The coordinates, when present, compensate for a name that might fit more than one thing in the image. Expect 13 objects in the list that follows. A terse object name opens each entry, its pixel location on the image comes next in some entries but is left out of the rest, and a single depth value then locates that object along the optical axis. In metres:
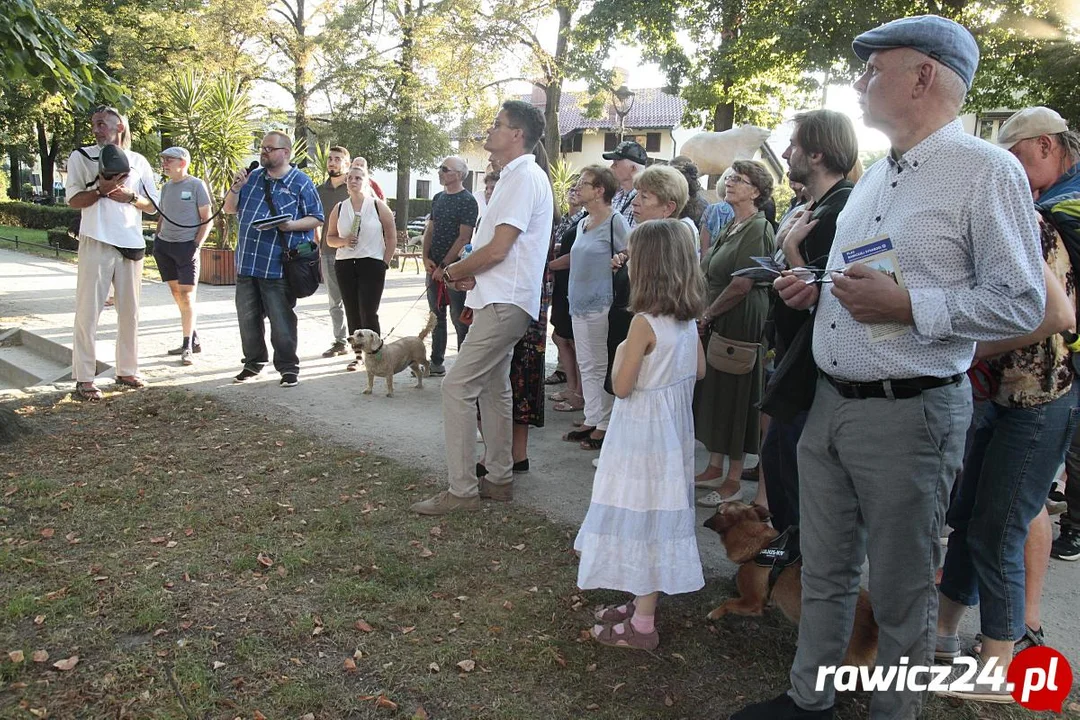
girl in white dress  3.12
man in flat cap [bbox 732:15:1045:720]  2.03
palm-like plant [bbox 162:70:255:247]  15.17
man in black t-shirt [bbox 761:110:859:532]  2.81
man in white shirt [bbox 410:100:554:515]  4.15
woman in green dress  4.42
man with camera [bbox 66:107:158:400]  6.15
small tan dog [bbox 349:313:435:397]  6.76
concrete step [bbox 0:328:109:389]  7.08
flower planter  13.61
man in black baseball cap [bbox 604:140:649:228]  6.45
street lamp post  17.19
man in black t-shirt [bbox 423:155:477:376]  6.98
